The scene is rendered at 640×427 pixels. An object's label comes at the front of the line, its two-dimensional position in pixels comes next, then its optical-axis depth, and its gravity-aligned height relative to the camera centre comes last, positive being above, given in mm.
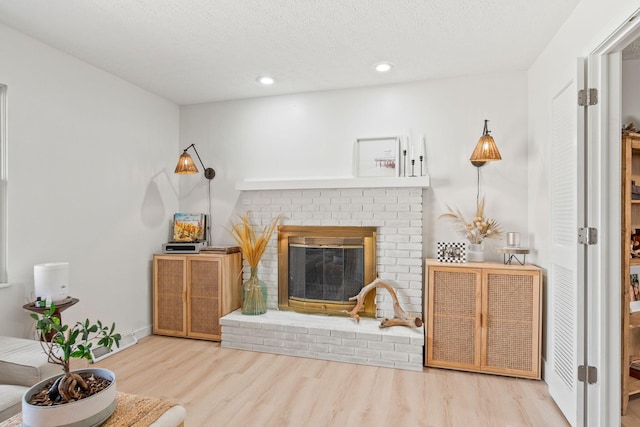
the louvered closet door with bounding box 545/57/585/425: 1944 -254
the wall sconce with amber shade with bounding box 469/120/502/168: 2906 +524
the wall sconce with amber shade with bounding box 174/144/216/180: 3648 +483
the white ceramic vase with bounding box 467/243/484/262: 3041 -334
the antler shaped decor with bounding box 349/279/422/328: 3100 -895
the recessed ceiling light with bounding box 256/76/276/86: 3295 +1245
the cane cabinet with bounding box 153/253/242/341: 3527 -814
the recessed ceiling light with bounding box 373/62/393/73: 2973 +1243
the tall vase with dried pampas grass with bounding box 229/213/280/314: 3486 -480
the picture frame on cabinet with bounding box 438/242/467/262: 3033 -327
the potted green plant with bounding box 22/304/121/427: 1165 -644
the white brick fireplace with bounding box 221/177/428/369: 2982 -603
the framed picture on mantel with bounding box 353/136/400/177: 3391 +548
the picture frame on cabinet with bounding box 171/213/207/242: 3873 -161
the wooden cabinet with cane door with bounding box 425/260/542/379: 2699 -817
